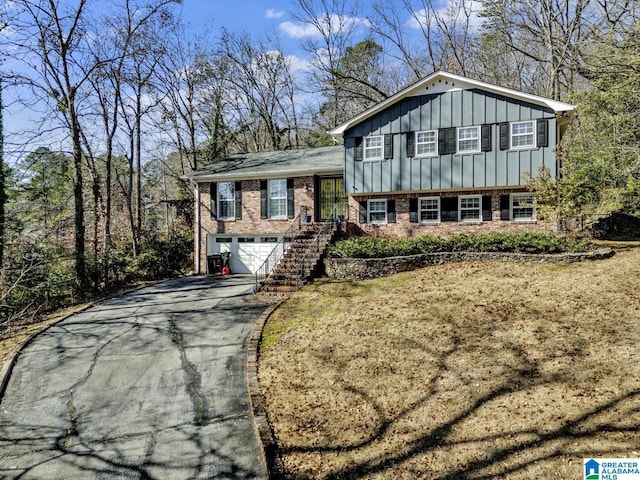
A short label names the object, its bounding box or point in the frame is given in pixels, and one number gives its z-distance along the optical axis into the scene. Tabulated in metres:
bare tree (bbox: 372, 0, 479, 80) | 26.31
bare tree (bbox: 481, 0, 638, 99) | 19.94
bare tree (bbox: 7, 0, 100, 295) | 14.52
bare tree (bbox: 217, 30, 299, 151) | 29.73
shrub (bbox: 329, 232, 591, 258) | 12.85
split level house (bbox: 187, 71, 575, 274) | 14.37
